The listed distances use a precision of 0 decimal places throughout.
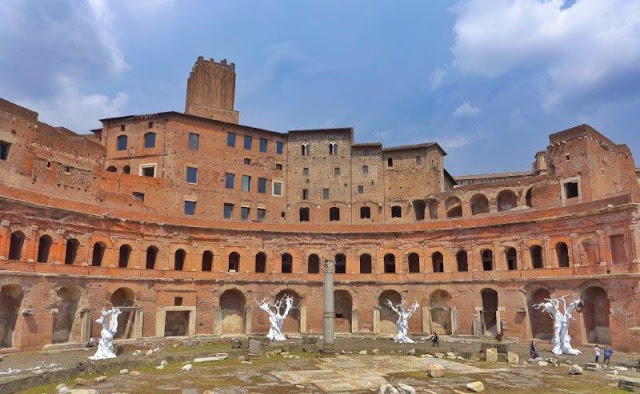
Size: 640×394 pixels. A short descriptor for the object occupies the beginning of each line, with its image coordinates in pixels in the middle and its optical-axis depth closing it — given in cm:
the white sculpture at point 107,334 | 2598
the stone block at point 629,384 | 1859
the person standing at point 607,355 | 2462
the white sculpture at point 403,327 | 3422
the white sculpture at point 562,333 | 2864
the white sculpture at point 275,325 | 3450
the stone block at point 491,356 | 2638
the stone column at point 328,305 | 3000
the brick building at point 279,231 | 3128
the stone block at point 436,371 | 2173
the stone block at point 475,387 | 1866
